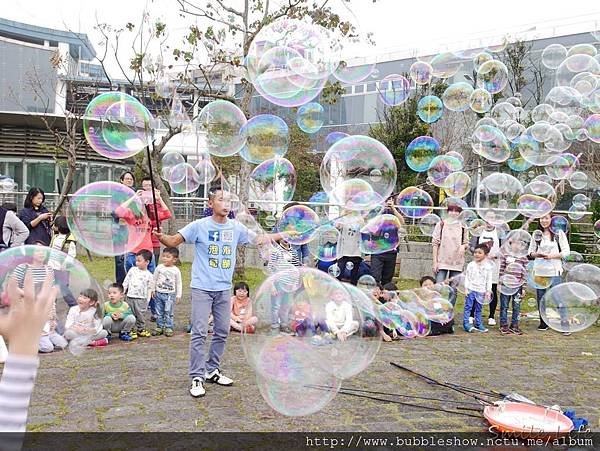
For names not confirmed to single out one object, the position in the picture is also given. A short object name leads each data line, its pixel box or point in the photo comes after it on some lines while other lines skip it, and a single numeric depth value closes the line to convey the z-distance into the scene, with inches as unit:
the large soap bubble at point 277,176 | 312.8
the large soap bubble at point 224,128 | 295.4
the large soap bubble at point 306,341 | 158.7
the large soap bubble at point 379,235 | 321.4
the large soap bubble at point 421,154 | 349.1
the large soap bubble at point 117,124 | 231.9
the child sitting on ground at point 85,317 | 145.3
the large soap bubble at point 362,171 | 272.1
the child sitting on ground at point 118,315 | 267.0
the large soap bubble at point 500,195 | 351.6
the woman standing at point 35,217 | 290.0
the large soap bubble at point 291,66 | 287.4
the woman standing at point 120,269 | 304.2
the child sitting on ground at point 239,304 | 275.0
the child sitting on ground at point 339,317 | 167.8
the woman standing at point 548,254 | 327.0
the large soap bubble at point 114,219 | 217.5
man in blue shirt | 195.8
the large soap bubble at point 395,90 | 372.8
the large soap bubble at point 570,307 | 266.8
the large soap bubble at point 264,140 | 297.1
